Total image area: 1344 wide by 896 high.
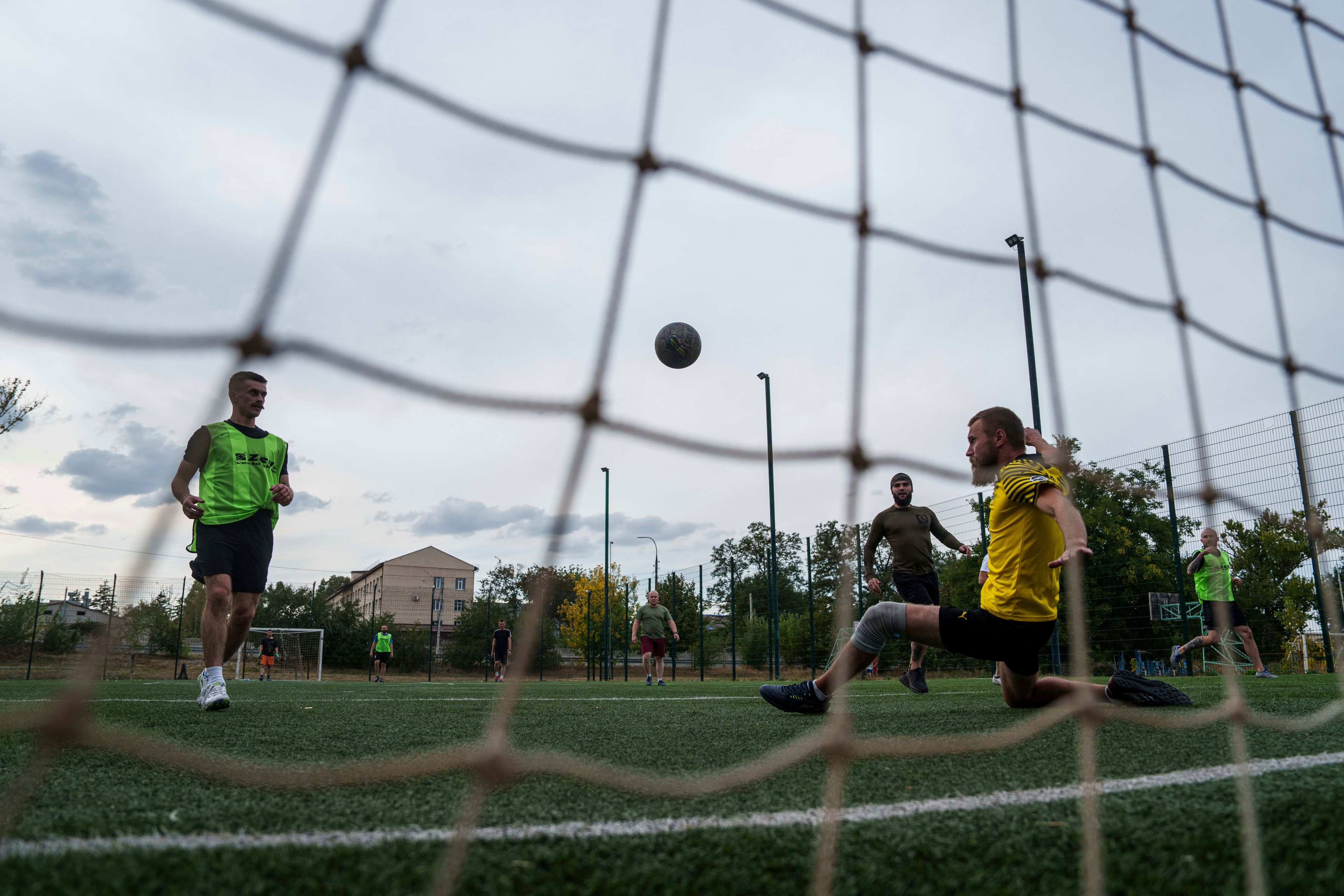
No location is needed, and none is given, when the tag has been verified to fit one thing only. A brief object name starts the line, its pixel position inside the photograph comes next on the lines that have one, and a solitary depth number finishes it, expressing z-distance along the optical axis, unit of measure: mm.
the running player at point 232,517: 3496
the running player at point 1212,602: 6961
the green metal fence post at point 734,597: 16516
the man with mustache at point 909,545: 5590
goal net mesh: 1550
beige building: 41156
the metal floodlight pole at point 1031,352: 8102
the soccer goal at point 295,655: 19844
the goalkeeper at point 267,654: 18250
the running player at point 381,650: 18438
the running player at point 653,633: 11180
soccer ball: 4992
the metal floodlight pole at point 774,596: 12094
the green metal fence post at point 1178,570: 9086
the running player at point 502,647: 15797
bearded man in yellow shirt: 2914
